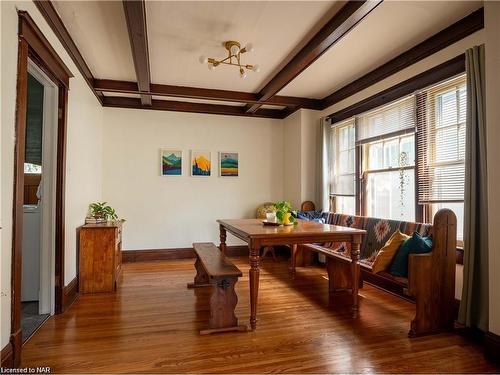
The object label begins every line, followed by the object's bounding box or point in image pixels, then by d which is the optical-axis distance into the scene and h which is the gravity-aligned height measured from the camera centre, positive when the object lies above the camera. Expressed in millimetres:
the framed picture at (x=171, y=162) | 5129 +526
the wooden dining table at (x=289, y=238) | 2479 -374
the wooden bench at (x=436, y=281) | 2379 -691
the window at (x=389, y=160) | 3391 +424
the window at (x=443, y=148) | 2799 +455
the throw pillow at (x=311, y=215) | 4461 -324
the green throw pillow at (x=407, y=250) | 2475 -457
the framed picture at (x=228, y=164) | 5392 +525
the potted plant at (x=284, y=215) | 3264 -228
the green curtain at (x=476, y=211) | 2303 -123
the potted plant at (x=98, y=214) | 3796 -270
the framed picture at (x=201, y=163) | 5246 +525
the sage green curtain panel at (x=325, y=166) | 4746 +435
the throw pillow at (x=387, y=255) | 2601 -518
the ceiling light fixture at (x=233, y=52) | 3034 +1482
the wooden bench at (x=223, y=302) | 2418 -870
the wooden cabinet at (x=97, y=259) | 3375 -743
